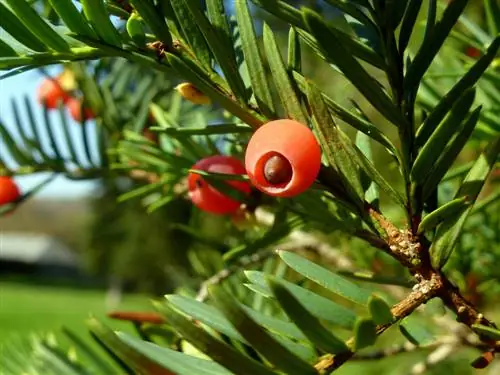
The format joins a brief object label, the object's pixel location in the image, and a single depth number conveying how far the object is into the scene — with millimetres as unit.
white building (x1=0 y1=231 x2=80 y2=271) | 14773
